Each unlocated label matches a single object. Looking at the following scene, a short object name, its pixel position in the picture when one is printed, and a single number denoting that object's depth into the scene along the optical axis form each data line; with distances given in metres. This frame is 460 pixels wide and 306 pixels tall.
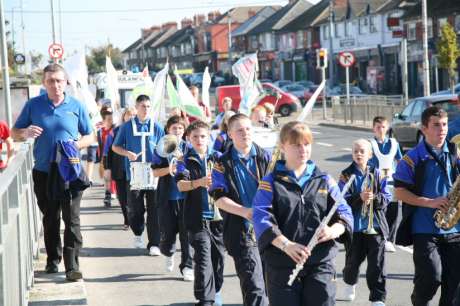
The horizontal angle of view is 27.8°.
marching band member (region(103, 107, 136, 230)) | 12.41
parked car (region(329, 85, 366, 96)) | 59.13
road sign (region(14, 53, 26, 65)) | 33.66
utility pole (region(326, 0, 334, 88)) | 75.22
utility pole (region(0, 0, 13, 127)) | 19.78
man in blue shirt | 8.30
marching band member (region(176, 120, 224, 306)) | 7.65
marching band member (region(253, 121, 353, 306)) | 5.12
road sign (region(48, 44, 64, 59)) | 31.92
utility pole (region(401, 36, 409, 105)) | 38.76
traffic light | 39.18
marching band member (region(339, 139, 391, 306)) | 7.91
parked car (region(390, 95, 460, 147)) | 22.58
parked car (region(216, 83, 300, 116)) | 40.12
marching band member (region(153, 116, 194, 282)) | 9.61
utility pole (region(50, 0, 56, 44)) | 46.28
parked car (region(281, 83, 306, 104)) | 59.89
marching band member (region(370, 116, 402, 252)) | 9.53
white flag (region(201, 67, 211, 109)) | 17.18
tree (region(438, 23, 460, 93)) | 46.44
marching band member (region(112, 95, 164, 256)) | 10.97
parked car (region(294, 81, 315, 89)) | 64.35
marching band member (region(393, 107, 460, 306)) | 6.39
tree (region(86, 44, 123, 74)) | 105.94
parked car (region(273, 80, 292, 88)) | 67.37
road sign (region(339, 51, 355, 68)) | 37.06
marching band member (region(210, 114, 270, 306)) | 6.55
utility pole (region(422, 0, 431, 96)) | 33.72
